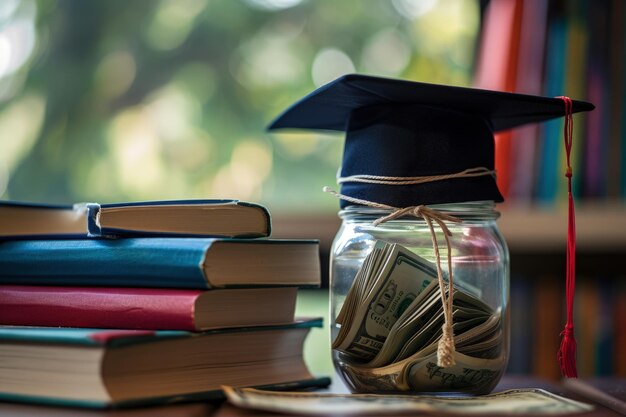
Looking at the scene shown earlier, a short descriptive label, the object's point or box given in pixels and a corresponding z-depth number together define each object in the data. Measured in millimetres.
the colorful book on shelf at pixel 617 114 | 1130
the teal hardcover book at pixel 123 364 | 727
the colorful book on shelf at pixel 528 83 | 1144
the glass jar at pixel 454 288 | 771
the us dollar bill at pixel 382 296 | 773
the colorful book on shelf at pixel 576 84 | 1136
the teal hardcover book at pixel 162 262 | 756
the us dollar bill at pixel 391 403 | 699
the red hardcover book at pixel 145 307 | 751
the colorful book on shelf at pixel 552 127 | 1139
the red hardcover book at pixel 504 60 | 1149
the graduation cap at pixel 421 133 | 779
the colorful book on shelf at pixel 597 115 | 1133
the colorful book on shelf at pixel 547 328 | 1155
